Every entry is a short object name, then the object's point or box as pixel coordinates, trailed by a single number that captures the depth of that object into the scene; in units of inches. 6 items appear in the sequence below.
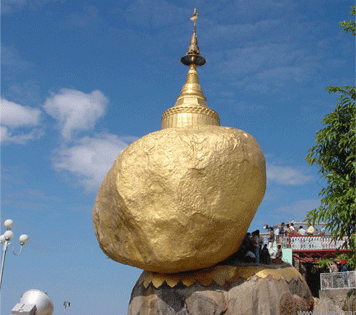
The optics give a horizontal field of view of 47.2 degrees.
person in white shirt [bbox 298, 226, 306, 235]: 727.9
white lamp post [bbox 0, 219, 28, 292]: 475.5
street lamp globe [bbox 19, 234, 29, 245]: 497.4
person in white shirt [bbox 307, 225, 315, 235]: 718.0
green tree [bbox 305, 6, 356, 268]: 434.6
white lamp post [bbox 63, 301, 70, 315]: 641.0
